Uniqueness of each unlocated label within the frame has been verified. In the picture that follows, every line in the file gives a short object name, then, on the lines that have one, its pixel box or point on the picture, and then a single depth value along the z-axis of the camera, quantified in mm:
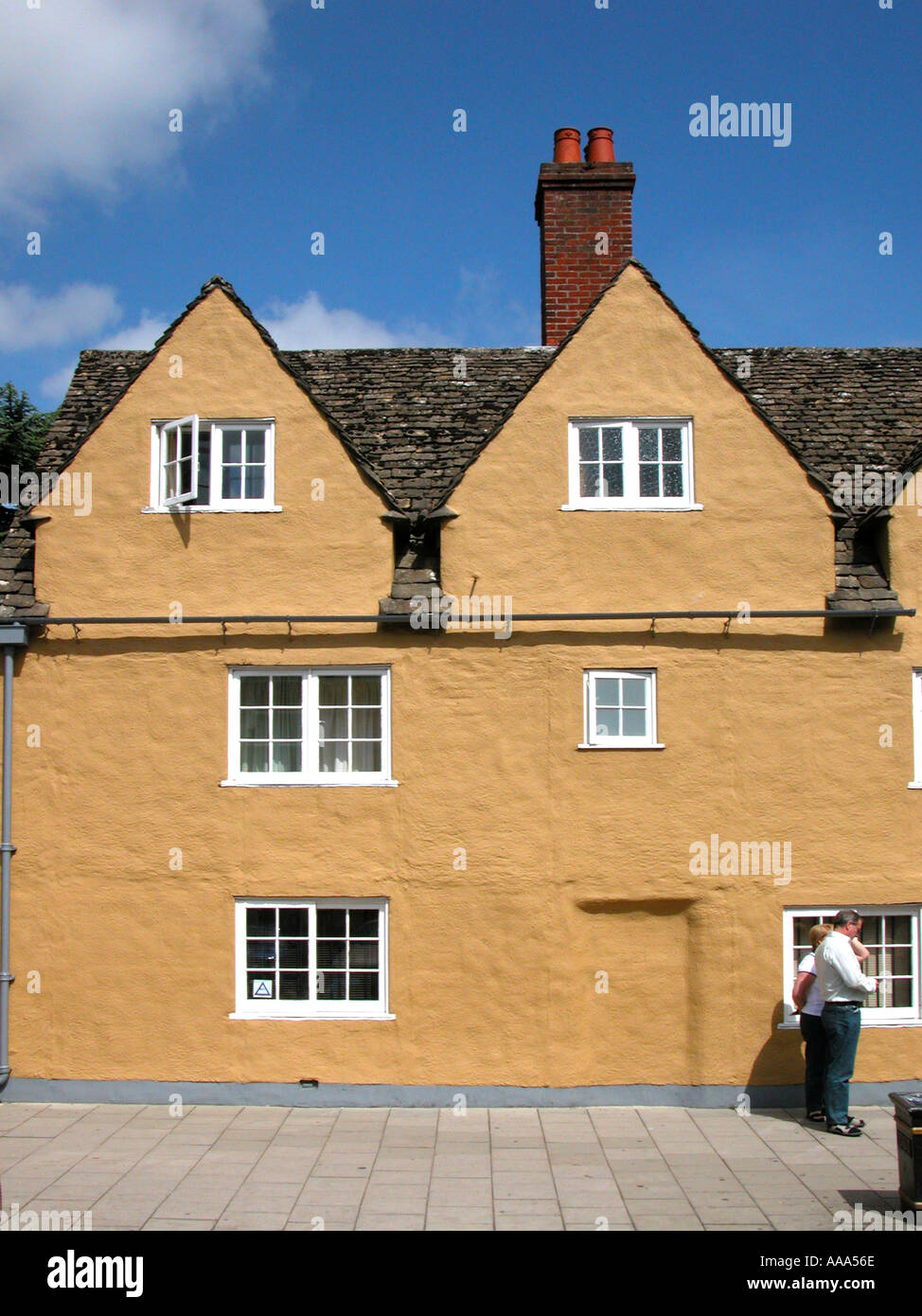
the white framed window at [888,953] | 11406
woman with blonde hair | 10578
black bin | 7996
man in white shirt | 10211
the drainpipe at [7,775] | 11453
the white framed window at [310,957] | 11422
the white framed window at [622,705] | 11625
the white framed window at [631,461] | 11945
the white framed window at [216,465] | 11930
